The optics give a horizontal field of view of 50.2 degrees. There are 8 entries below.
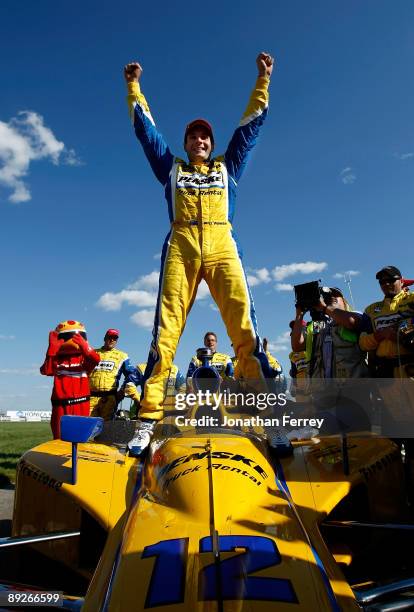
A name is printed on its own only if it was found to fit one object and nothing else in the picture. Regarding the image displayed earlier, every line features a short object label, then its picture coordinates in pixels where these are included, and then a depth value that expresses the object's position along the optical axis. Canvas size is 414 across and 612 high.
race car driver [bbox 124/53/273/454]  3.23
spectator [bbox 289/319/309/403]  3.43
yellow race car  1.34
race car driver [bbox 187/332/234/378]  8.71
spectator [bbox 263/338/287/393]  3.16
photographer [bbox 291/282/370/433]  4.09
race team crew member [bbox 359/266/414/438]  3.84
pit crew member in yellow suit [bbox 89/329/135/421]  8.39
